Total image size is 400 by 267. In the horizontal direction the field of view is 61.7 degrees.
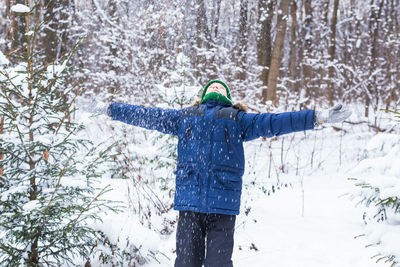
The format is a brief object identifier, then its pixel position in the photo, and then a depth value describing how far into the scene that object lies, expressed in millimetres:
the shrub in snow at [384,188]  3178
